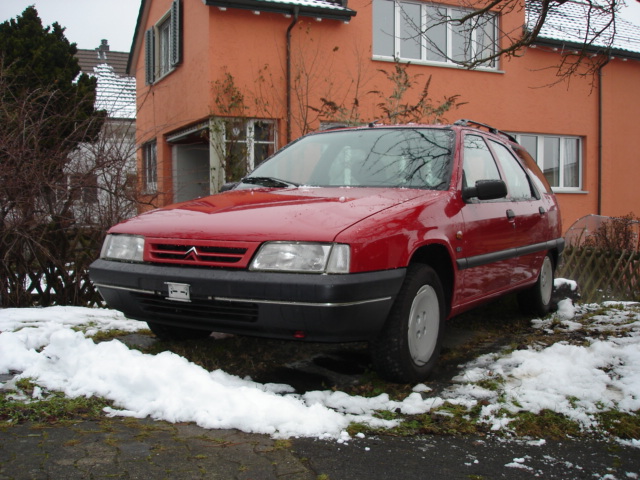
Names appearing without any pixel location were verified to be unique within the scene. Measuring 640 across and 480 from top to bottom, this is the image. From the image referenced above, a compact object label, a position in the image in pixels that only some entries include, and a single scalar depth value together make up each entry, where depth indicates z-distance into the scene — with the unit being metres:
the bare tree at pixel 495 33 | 14.23
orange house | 12.14
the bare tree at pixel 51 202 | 5.94
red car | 3.42
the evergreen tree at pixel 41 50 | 12.95
